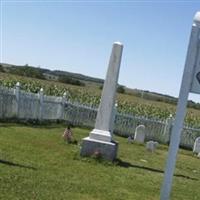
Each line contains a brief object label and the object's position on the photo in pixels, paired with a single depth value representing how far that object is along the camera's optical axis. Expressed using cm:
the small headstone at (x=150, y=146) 1981
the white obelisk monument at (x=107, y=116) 1390
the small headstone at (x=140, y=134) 2320
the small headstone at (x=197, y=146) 2419
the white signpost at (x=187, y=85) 581
